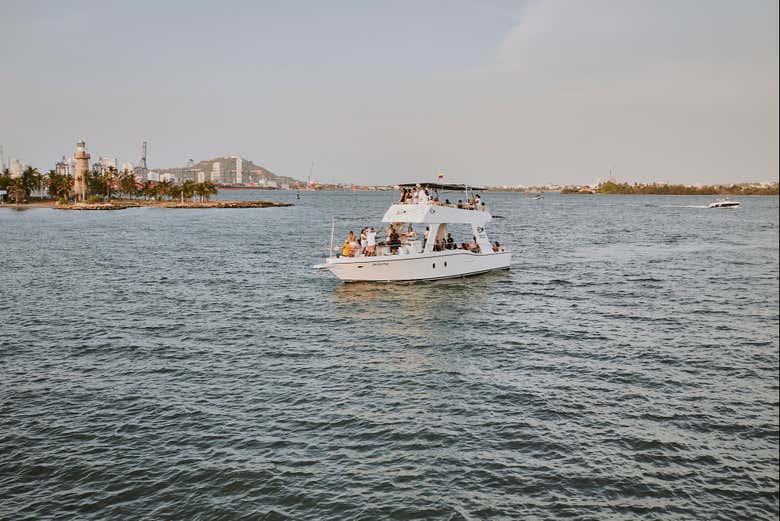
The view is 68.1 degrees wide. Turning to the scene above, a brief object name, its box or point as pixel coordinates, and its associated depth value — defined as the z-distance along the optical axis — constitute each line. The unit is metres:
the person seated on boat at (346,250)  36.44
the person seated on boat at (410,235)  39.72
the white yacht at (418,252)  36.62
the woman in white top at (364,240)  36.78
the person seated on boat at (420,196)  38.84
